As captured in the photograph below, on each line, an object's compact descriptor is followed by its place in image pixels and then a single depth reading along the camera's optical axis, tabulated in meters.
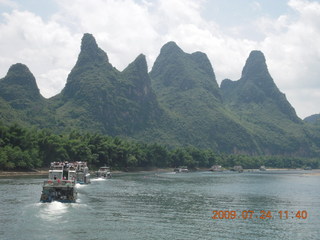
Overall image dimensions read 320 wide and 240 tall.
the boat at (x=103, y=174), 111.68
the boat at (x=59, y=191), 48.94
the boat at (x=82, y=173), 89.75
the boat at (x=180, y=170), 177.48
